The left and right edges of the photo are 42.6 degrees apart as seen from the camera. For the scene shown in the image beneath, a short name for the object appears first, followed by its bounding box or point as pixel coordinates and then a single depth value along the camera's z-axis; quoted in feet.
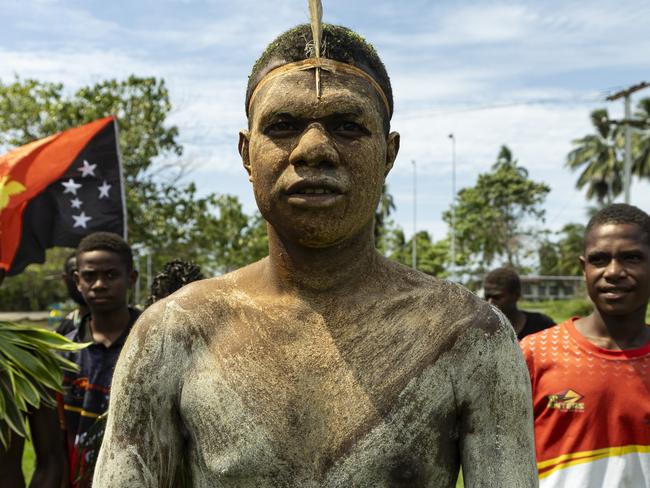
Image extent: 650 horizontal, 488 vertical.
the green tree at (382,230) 132.77
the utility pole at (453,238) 130.21
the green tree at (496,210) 152.05
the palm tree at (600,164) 172.96
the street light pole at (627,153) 85.88
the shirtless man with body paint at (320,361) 5.95
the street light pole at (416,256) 134.97
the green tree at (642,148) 151.94
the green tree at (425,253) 144.46
